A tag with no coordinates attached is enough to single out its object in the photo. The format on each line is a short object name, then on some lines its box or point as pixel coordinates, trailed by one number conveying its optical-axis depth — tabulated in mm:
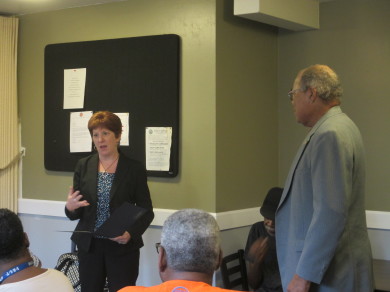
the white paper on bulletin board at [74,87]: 4129
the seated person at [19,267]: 1804
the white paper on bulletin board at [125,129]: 3902
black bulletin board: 3732
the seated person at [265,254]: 3471
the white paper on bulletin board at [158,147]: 3738
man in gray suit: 2133
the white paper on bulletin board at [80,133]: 4105
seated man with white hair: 1480
